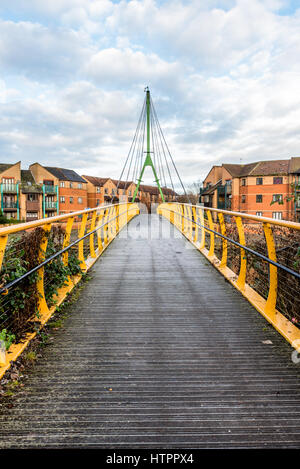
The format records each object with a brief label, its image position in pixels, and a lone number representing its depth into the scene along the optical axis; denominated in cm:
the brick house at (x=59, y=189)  4916
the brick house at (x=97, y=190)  6044
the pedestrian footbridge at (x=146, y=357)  199
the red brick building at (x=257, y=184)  3928
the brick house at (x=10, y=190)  4403
